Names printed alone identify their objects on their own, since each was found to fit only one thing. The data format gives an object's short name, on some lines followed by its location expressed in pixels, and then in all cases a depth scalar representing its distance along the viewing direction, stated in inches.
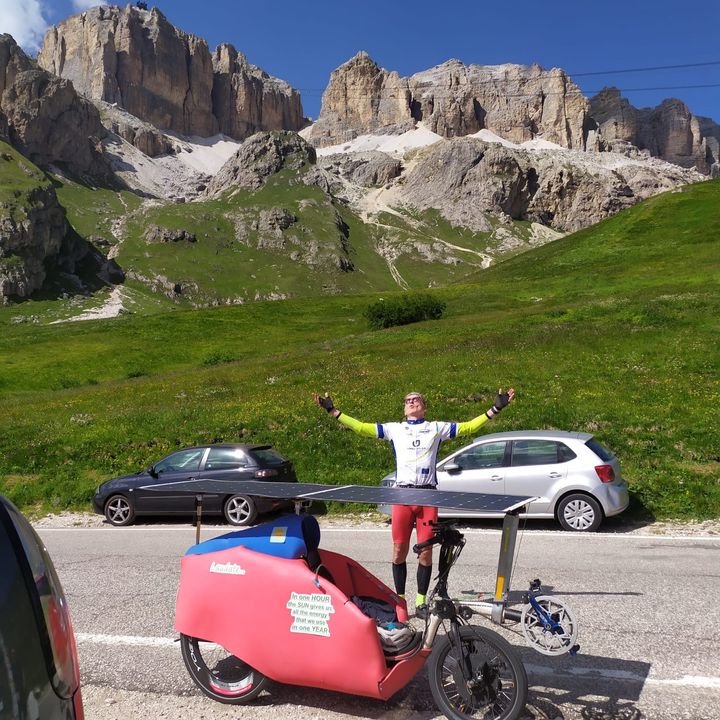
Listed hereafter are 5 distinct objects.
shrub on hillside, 2177.7
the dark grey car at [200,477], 585.6
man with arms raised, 292.7
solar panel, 205.9
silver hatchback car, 501.7
